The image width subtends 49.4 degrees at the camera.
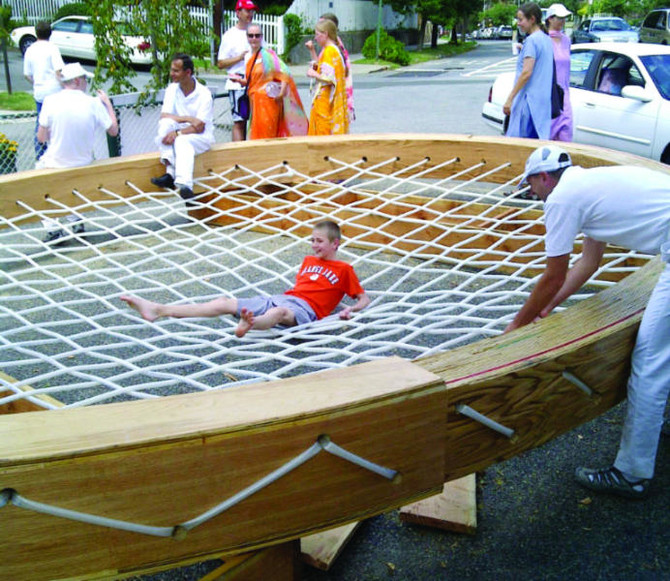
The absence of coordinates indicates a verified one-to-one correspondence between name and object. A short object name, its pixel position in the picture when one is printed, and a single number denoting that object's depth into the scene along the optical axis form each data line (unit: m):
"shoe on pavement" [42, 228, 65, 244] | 5.51
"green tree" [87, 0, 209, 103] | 7.47
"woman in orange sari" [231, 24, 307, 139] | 6.16
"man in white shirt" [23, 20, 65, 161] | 7.36
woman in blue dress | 5.53
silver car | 23.39
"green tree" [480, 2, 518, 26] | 65.62
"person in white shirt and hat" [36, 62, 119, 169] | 4.75
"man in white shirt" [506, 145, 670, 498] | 2.31
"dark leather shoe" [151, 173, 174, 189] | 4.44
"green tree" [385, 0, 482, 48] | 28.39
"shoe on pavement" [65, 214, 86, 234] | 5.34
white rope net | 2.82
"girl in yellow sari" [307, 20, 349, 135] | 6.11
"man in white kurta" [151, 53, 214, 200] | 4.46
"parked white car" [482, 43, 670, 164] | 6.96
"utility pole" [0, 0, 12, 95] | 11.74
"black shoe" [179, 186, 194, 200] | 4.40
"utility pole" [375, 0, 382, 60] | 24.42
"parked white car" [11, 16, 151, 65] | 19.73
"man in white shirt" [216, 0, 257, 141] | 6.78
